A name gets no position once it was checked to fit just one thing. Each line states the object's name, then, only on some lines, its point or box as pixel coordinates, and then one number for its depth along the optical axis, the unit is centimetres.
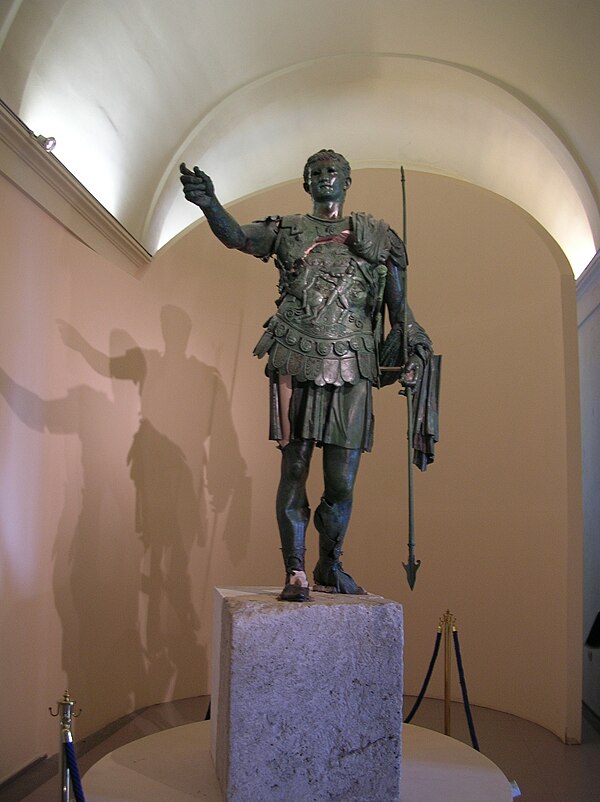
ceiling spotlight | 388
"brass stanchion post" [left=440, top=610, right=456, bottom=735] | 377
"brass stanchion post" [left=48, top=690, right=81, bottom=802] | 228
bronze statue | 316
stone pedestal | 266
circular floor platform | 281
